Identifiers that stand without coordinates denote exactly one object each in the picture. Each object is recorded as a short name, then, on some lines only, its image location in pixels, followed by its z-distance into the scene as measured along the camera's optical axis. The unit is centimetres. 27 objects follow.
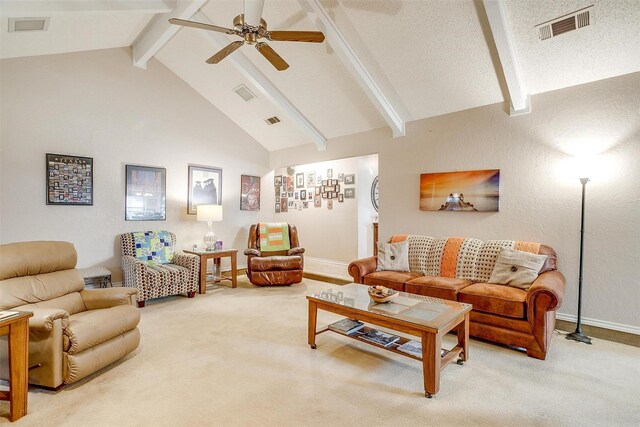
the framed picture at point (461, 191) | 389
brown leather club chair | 510
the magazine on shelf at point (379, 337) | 256
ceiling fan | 276
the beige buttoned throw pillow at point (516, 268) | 314
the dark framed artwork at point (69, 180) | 407
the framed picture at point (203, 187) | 553
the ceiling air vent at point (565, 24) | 270
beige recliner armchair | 210
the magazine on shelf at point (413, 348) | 242
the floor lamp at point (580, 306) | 309
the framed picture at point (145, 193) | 481
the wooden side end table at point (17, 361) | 183
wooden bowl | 267
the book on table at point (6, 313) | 182
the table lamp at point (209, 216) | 521
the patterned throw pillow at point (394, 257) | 413
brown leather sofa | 268
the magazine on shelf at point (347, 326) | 281
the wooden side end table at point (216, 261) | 474
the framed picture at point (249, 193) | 636
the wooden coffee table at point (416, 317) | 213
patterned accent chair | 410
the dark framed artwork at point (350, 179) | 617
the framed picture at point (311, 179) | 668
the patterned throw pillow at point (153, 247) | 464
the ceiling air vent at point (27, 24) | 317
